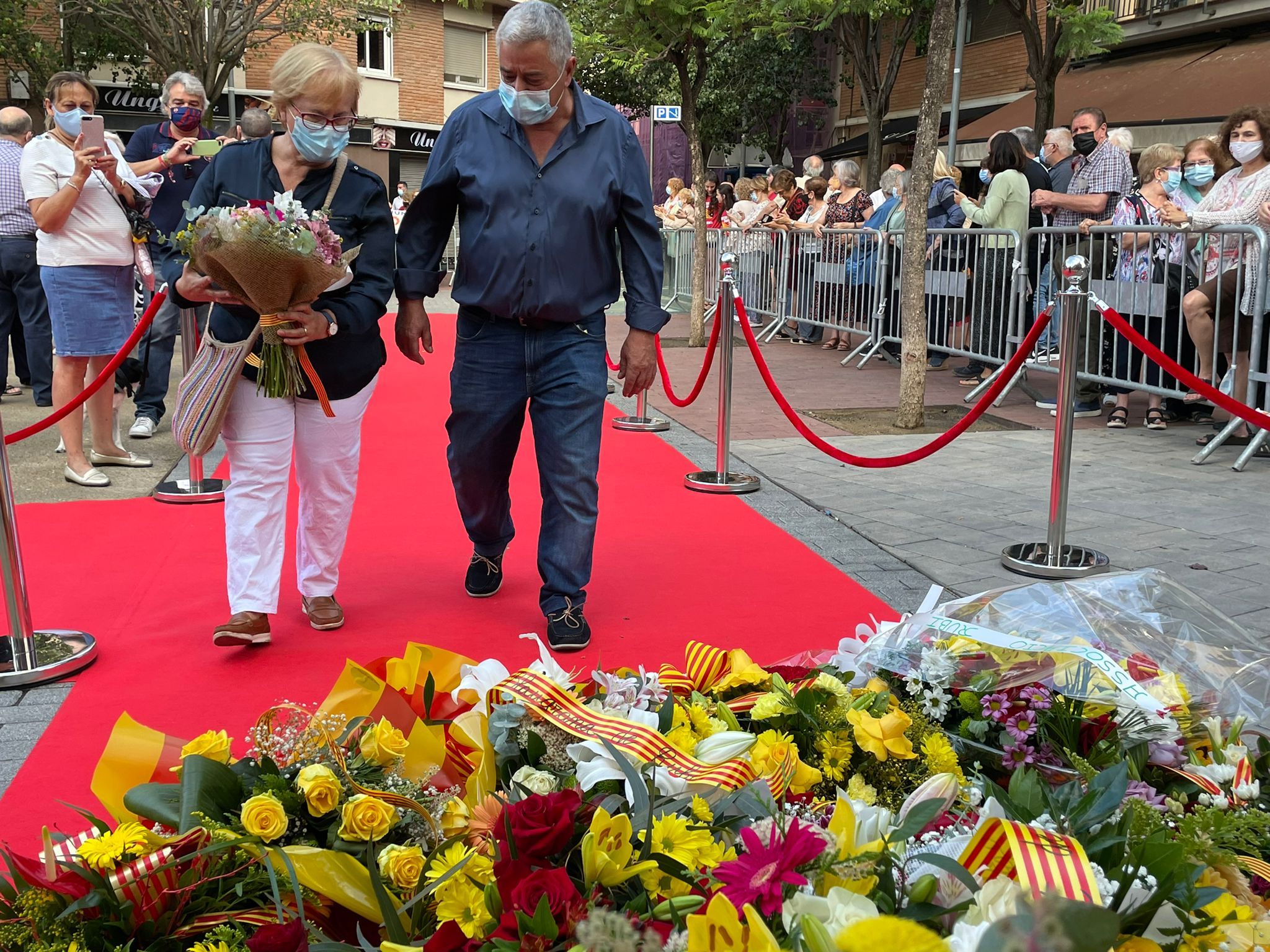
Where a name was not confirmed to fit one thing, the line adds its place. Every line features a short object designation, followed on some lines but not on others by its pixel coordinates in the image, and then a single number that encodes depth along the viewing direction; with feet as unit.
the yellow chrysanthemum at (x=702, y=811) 6.40
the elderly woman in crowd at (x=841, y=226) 44.50
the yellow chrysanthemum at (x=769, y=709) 7.88
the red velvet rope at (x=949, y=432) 17.93
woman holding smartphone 21.38
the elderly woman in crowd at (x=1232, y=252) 26.11
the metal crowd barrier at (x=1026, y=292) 26.37
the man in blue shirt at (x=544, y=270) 13.99
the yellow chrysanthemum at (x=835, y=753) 7.44
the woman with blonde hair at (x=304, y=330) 13.38
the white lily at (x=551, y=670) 8.10
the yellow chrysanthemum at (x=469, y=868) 6.11
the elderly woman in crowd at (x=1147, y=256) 28.32
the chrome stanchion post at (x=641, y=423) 29.27
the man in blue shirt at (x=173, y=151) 22.68
